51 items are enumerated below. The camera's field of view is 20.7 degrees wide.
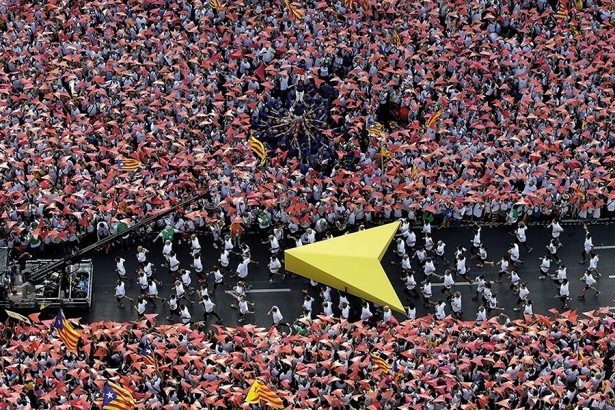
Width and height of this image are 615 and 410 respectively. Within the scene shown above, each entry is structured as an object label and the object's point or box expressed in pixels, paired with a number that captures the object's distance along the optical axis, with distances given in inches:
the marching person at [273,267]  2706.7
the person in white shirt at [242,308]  2632.9
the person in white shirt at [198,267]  2701.8
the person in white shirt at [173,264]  2699.3
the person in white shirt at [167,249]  2706.7
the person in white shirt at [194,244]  2719.0
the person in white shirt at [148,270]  2675.2
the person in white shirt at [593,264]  2699.3
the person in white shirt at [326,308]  2598.4
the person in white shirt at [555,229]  2763.3
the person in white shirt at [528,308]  2613.2
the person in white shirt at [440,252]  2743.6
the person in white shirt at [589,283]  2689.5
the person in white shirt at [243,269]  2689.5
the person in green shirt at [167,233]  2733.8
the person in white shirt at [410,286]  2687.0
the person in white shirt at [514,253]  2721.5
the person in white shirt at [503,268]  2711.6
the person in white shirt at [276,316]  2593.5
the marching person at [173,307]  2615.7
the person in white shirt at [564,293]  2666.8
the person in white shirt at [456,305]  2623.0
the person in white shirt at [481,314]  2600.9
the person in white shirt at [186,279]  2669.8
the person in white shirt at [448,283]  2674.7
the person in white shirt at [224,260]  2709.2
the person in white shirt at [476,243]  2751.0
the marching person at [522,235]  2758.4
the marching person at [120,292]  2655.0
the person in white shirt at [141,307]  2626.2
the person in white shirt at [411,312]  2610.7
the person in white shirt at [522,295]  2652.6
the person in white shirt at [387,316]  2581.2
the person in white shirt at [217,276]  2674.7
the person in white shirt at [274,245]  2720.0
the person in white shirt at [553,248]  2736.2
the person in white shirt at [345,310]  2605.8
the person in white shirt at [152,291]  2662.4
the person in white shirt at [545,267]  2711.6
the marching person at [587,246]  2741.1
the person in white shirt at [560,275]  2684.5
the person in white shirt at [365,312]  2613.2
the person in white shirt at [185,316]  2615.7
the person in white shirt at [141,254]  2691.9
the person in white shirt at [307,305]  2625.5
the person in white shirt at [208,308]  2620.6
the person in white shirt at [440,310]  2620.6
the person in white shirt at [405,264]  2721.5
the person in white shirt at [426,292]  2664.9
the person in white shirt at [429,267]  2706.7
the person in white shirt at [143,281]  2662.4
